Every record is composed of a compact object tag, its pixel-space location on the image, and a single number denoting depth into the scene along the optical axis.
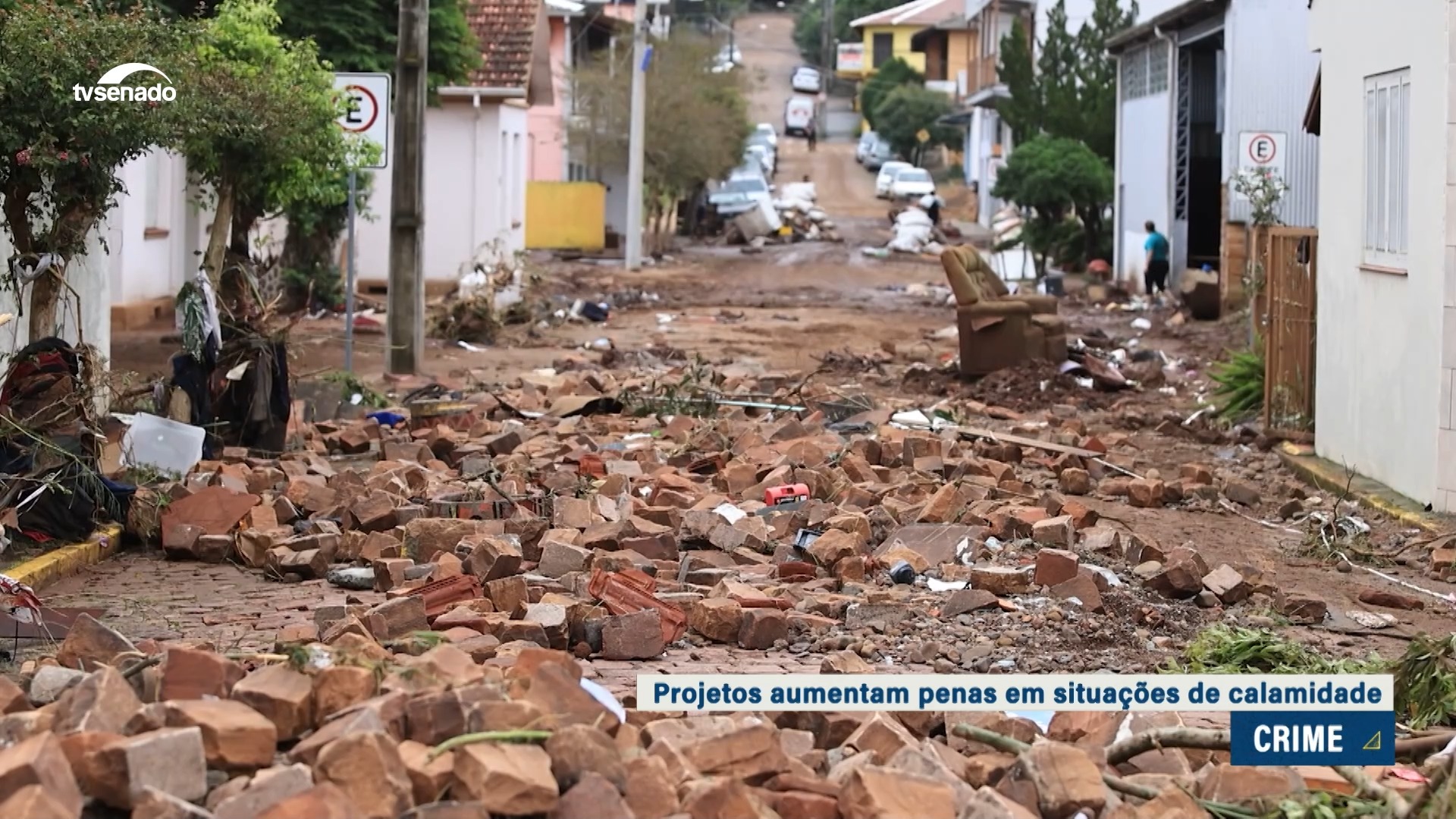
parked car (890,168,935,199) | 62.56
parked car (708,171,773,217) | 54.38
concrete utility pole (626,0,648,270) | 39.19
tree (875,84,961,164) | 76.44
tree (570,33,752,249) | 45.66
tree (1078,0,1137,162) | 42.31
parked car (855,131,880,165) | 79.62
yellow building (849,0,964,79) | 92.69
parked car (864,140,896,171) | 78.00
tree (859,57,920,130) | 83.19
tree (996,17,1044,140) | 46.44
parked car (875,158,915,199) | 66.12
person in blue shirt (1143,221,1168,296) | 31.77
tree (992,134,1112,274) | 37.59
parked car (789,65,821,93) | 98.12
